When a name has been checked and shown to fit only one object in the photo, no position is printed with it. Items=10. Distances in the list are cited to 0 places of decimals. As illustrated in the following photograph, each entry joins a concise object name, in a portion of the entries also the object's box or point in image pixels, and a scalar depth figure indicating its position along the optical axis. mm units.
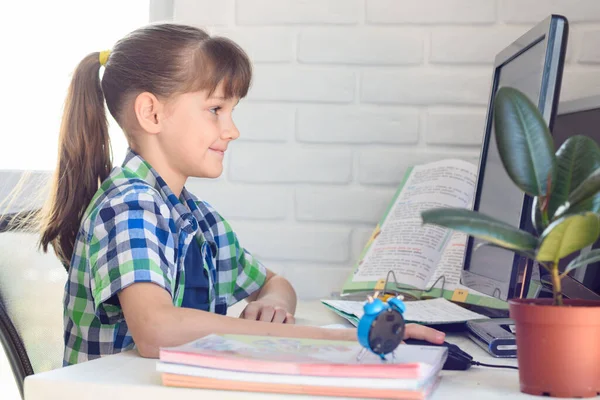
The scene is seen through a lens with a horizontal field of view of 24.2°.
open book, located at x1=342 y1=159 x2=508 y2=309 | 2270
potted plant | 1504
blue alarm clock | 1540
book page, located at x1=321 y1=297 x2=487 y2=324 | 1969
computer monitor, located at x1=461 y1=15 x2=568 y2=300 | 1756
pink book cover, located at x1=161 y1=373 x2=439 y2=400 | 1513
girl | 1933
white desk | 1550
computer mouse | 1680
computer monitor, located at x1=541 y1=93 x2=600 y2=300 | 1824
